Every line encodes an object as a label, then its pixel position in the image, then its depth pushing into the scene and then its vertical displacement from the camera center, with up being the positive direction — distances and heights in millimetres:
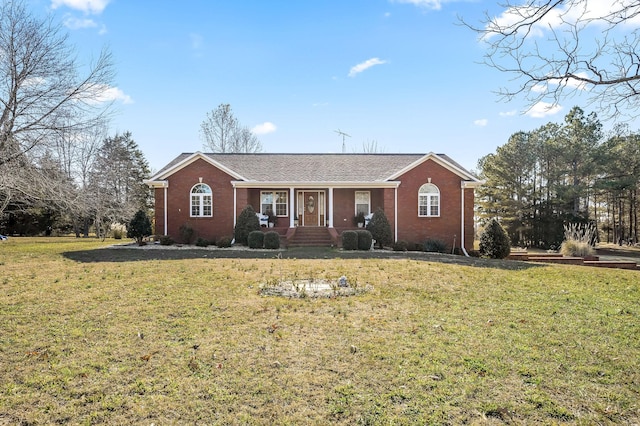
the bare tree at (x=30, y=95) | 16000 +5658
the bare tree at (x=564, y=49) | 5336 +2593
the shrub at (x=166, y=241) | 19738 -846
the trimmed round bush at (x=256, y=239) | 18344 -716
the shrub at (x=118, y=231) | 28062 -443
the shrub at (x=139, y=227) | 19859 -107
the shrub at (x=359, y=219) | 22141 +291
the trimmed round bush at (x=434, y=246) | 19797 -1188
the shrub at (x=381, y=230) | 19719 -324
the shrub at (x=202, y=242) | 19797 -914
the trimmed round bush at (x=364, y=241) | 18297 -832
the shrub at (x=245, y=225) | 19734 -30
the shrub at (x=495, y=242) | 17234 -860
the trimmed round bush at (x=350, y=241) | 18078 -819
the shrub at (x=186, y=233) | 20688 -457
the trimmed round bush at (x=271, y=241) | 18219 -807
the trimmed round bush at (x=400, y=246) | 18719 -1110
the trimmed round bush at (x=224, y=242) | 18812 -880
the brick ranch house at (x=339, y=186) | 21359 +1518
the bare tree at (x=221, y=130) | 39562 +10010
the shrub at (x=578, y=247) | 17641 -1147
